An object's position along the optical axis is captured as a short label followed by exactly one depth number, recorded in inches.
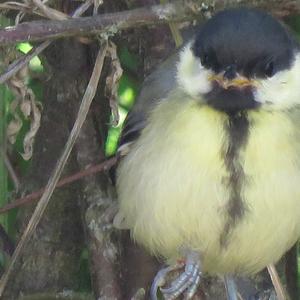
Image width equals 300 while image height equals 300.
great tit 186.5
